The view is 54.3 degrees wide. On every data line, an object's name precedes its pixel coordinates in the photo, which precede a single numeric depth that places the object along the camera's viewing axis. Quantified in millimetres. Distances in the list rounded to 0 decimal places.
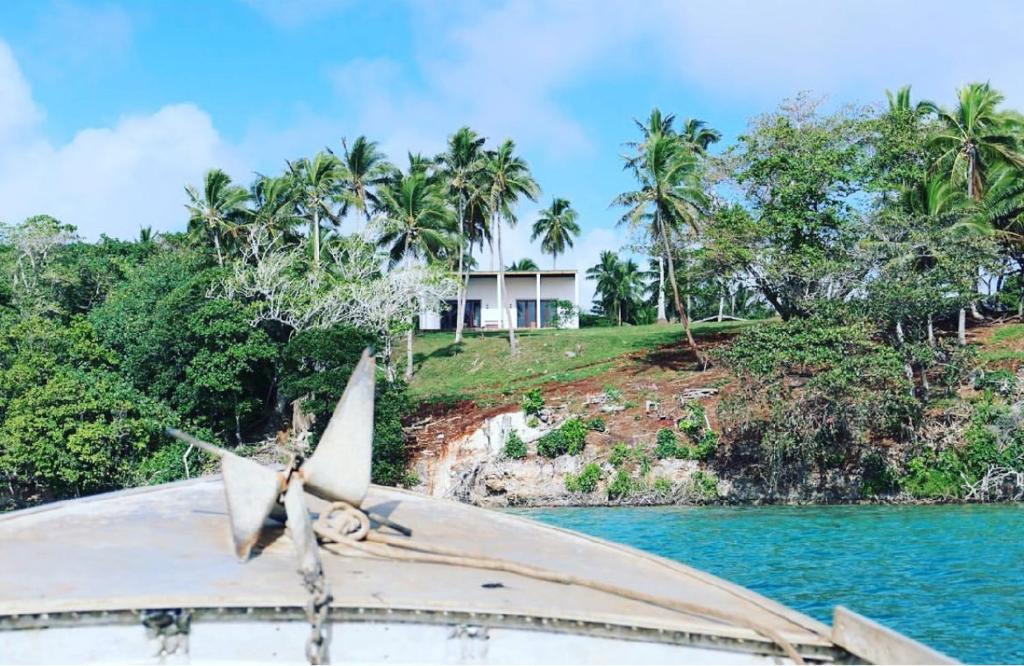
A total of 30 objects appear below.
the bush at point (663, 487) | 35500
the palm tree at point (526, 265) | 88256
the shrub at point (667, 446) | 36625
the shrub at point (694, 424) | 37469
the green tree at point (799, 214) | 40938
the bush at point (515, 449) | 38031
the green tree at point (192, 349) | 38562
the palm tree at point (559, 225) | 78438
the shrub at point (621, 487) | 35719
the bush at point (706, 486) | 35062
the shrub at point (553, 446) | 37688
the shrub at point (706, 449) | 36188
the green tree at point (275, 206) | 50719
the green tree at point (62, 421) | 33125
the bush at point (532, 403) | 39969
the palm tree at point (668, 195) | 43938
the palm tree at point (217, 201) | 51062
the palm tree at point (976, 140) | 47125
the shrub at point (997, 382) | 35281
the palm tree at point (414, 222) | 52844
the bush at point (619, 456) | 36656
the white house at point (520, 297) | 70125
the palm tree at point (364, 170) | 55625
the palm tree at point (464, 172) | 56750
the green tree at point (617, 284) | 82750
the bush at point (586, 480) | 36219
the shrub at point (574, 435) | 37625
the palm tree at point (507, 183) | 55969
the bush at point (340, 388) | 36250
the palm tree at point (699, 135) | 71312
